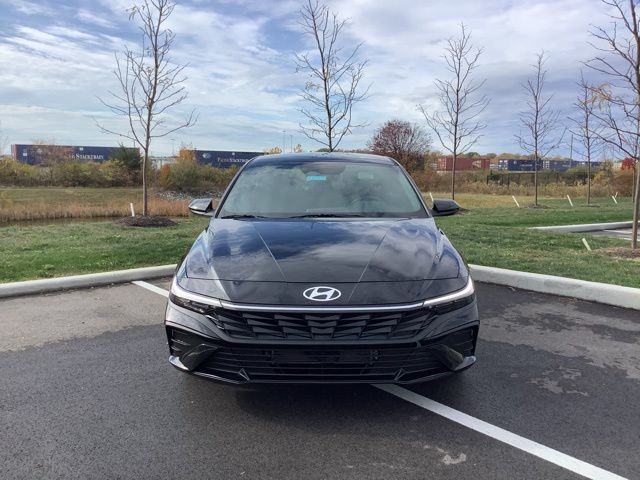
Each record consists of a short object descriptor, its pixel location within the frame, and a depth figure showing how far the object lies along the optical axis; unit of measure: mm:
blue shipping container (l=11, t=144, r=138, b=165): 64312
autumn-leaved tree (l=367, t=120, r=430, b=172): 66000
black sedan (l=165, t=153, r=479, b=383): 2760
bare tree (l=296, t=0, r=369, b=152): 12133
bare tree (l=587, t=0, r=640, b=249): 8023
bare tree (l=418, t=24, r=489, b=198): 17984
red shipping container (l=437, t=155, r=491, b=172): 103444
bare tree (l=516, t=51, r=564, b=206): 21797
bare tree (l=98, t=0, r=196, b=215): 13484
